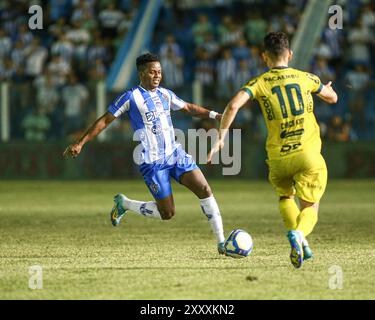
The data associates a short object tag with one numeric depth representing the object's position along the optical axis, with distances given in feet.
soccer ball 57.98
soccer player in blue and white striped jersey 62.23
